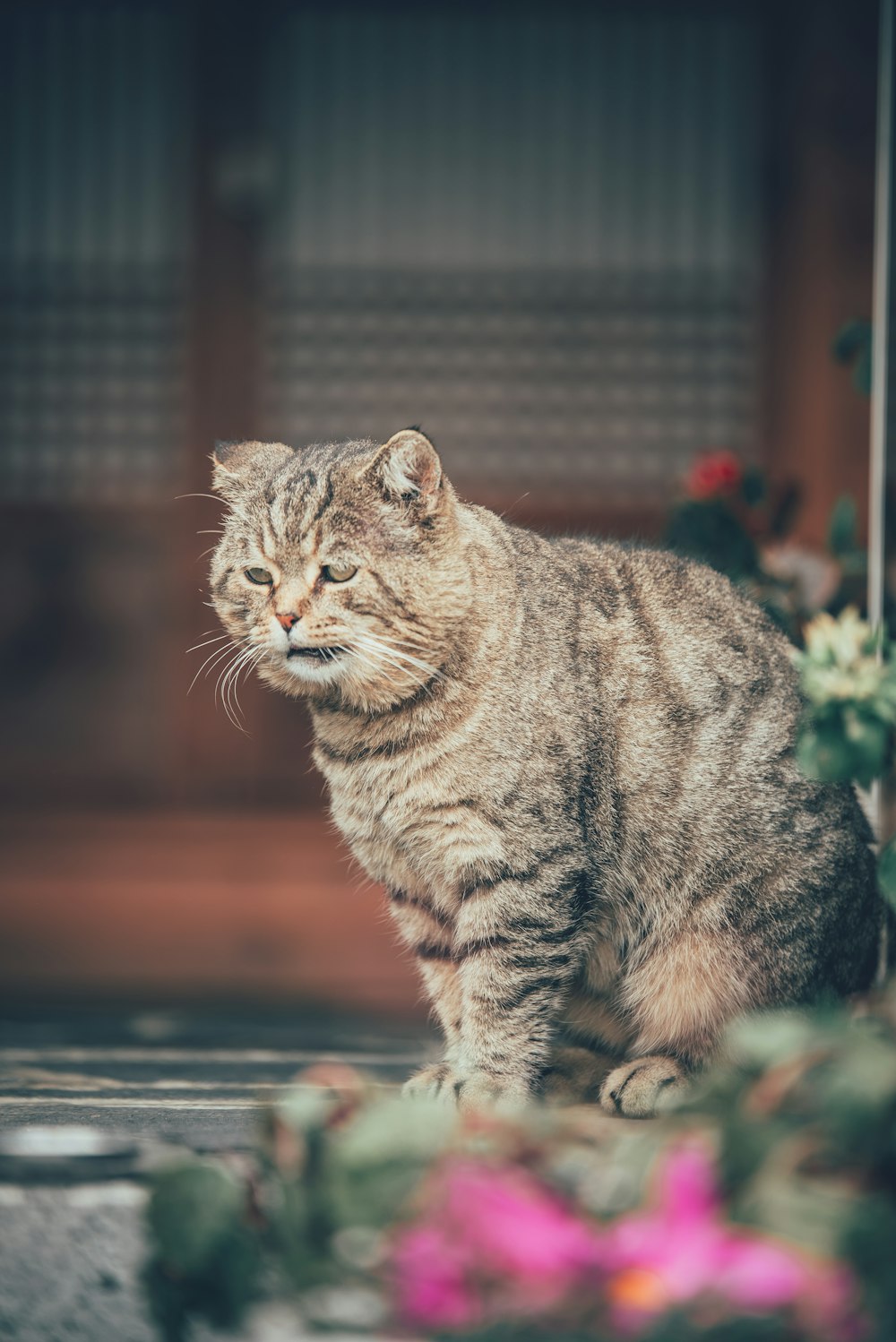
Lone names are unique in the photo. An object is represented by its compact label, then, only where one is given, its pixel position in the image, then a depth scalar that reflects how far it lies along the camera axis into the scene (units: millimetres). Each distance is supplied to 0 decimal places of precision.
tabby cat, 2531
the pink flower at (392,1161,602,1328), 2193
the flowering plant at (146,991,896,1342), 2186
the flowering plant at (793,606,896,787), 2424
